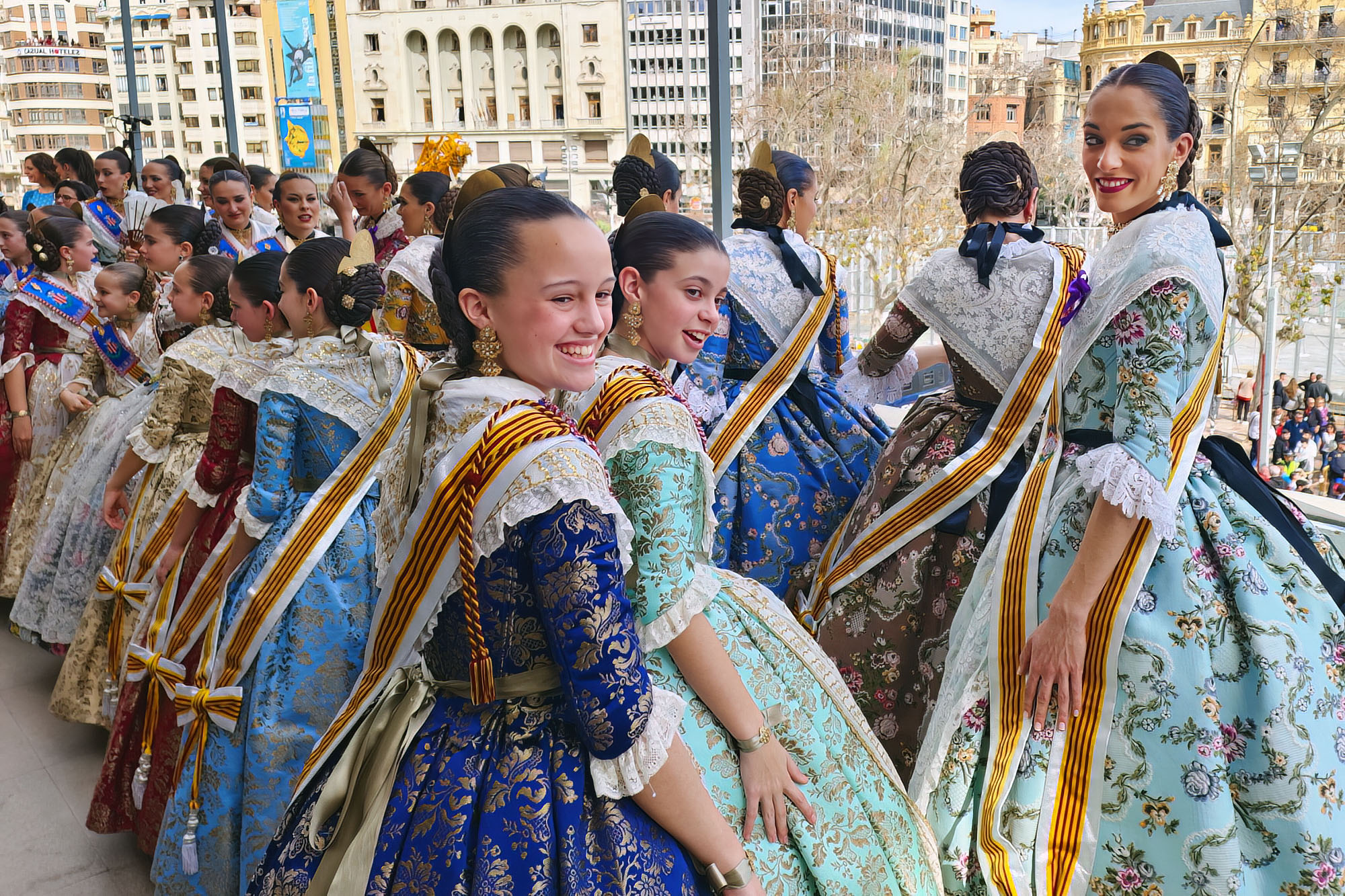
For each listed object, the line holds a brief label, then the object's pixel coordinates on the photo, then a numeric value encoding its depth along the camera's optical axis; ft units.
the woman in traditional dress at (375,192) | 11.86
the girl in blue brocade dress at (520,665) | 3.35
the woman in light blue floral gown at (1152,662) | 4.84
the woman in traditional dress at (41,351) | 12.33
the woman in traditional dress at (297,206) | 12.94
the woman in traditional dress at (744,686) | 3.80
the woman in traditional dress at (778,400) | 7.32
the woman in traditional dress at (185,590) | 7.07
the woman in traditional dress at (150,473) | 8.34
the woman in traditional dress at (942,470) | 6.30
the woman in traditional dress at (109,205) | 16.65
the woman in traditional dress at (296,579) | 6.67
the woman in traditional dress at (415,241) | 9.49
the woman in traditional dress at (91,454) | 10.90
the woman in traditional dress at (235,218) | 12.26
